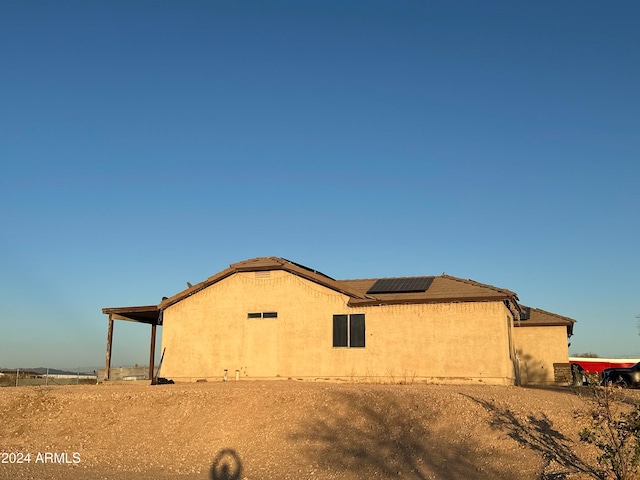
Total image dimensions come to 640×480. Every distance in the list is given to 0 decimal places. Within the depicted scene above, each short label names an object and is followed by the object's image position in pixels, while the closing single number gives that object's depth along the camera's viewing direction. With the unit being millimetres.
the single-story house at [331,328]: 23797
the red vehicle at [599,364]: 50822
